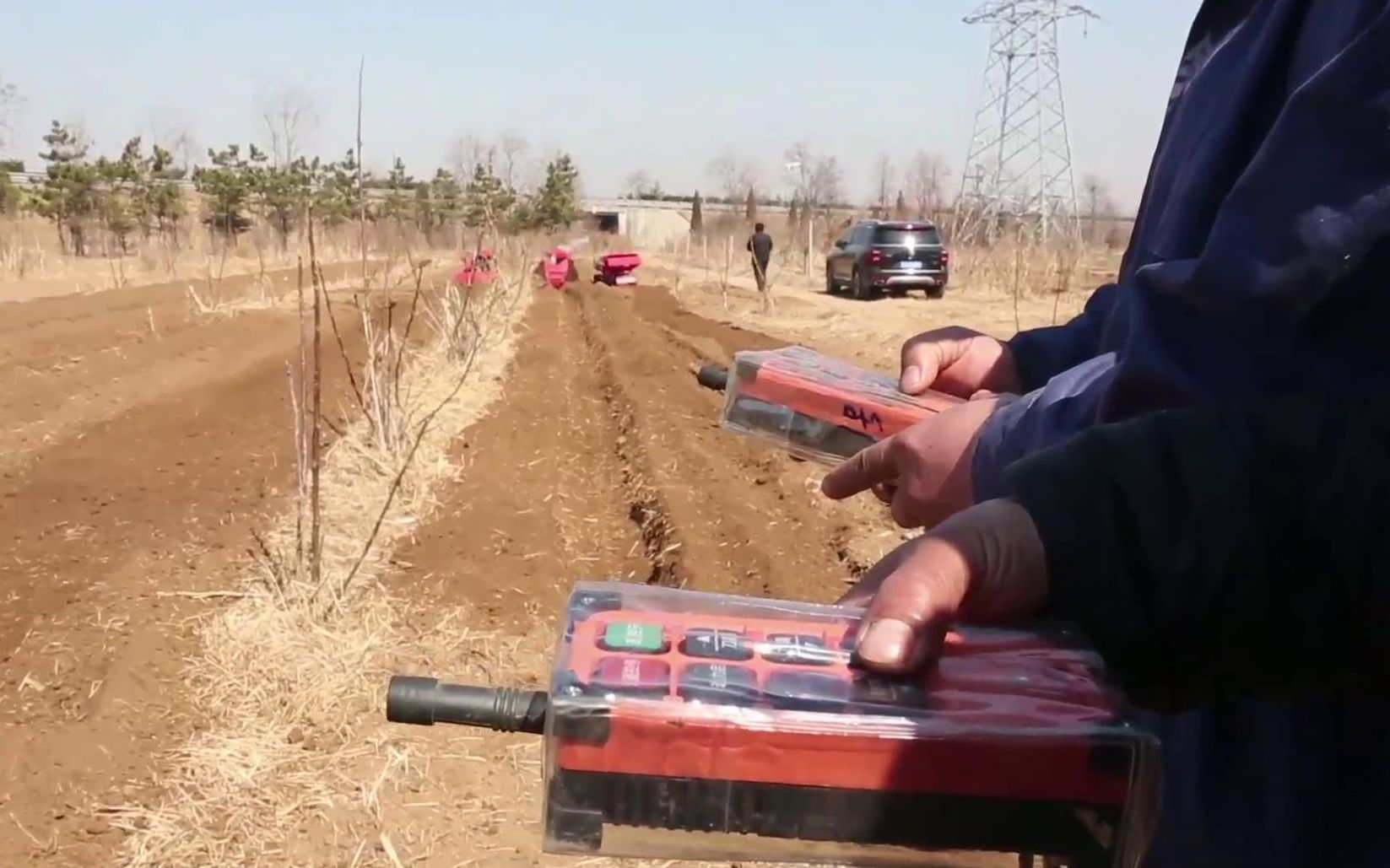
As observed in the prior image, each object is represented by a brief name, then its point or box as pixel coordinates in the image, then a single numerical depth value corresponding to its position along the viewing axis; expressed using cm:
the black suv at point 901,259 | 2414
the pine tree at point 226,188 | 3747
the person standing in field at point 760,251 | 2231
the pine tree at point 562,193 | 4519
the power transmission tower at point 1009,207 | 3425
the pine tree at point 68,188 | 3647
